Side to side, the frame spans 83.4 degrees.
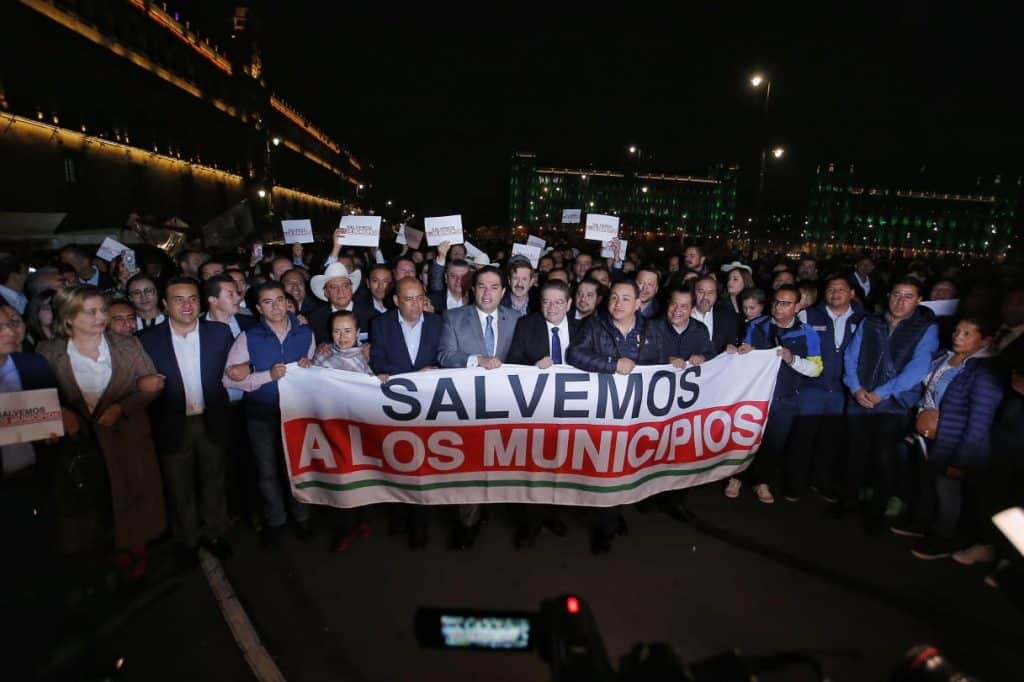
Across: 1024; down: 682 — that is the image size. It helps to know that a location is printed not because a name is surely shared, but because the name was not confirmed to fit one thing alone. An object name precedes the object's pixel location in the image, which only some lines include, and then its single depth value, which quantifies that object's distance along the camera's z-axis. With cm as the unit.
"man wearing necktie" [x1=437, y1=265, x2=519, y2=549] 442
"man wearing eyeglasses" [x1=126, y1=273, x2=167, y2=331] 520
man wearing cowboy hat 524
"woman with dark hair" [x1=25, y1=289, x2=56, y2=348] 542
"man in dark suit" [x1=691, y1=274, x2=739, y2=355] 548
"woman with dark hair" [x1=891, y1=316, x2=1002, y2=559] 411
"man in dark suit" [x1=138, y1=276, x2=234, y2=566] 396
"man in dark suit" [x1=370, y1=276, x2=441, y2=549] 437
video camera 128
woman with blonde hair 357
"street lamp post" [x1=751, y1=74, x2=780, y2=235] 1515
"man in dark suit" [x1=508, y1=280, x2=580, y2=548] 446
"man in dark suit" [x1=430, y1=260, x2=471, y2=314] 621
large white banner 407
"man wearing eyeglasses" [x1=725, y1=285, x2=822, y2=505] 486
